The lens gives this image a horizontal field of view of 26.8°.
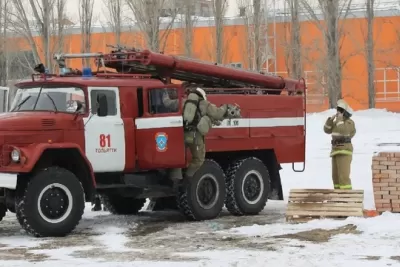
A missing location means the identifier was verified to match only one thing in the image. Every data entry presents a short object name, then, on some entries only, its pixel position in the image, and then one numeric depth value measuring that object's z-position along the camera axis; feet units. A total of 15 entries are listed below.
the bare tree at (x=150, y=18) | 117.50
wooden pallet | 42.47
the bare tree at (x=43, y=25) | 121.19
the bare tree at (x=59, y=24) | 127.24
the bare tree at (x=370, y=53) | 127.85
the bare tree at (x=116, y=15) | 143.23
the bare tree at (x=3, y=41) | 132.16
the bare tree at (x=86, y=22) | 138.21
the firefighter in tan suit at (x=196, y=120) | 43.50
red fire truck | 38.58
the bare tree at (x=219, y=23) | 133.80
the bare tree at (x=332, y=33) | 107.55
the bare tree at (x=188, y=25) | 139.95
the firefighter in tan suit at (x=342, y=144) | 49.60
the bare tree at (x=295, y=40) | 129.75
